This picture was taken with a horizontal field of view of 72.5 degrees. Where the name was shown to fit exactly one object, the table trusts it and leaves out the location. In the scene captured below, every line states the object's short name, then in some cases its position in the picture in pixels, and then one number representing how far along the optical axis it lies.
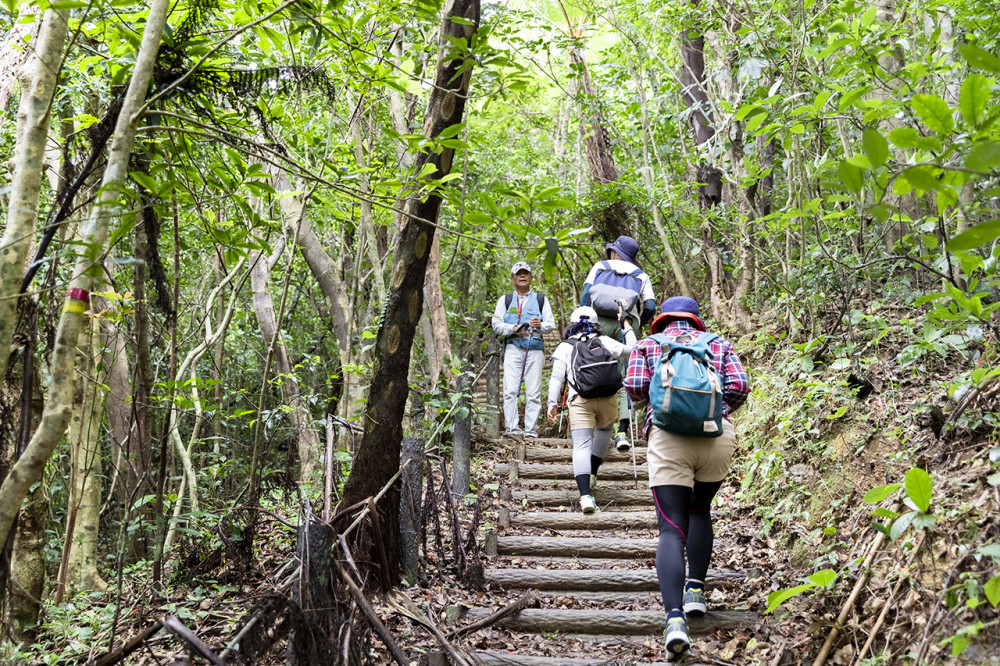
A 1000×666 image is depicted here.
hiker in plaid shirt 3.75
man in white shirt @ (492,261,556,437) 8.08
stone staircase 4.28
